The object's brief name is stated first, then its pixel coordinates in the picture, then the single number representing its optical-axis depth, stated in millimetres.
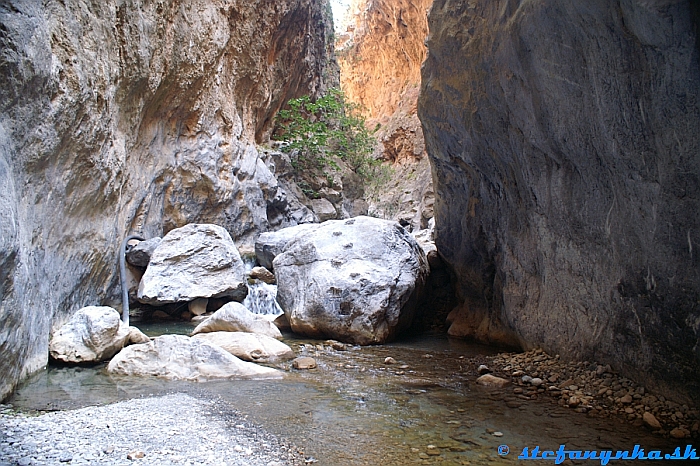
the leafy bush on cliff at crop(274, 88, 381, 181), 17062
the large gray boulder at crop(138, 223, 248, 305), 8173
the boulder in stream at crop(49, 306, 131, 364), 5043
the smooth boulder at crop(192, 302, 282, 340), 6518
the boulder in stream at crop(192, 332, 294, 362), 5598
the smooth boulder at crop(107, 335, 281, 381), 4742
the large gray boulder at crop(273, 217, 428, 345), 6590
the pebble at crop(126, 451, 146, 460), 2750
